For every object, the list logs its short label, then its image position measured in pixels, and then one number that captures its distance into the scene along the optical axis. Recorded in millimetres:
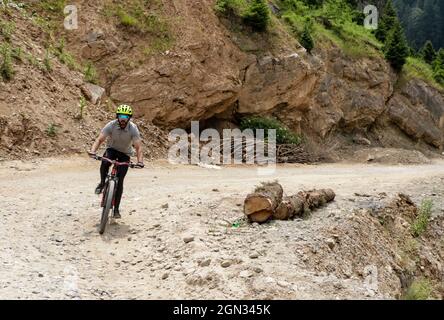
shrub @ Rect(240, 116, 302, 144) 20266
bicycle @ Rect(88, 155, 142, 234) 7664
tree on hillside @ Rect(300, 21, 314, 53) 24641
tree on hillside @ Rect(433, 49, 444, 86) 33438
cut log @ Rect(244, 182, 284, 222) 7988
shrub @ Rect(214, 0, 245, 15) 20547
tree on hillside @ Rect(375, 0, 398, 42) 33562
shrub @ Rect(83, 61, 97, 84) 16641
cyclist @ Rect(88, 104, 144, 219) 7847
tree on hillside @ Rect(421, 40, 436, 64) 38781
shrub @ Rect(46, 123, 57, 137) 14047
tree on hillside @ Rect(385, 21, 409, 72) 30281
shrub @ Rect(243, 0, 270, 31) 21016
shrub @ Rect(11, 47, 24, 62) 14930
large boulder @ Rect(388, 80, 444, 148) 29781
